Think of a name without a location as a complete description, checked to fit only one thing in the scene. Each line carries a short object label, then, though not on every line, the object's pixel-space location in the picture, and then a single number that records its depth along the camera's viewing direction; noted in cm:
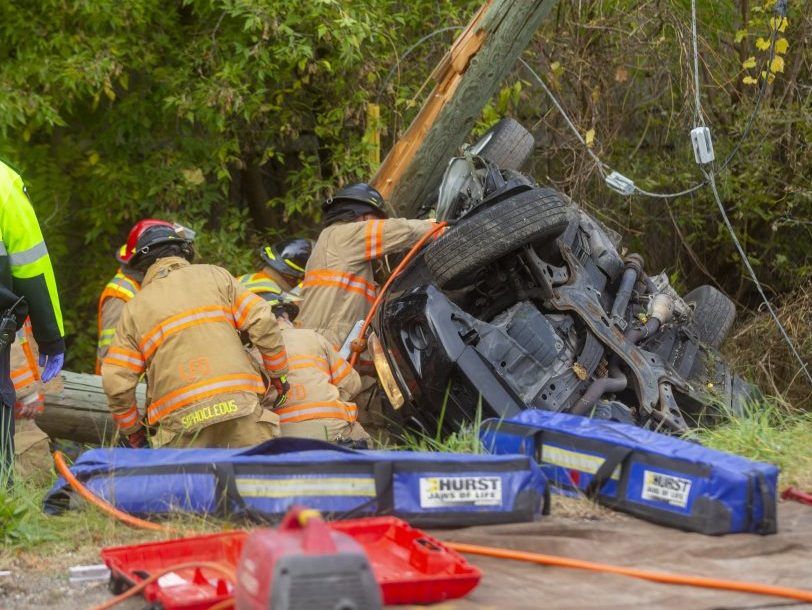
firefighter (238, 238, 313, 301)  1589
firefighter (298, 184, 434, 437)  1453
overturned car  1174
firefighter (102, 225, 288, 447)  1118
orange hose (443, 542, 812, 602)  634
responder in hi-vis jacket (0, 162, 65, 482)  1033
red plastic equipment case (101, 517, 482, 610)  610
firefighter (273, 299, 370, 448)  1247
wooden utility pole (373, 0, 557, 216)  1509
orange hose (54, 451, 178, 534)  780
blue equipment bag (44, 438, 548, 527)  770
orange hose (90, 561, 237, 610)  634
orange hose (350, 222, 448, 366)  1359
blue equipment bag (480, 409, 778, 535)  751
